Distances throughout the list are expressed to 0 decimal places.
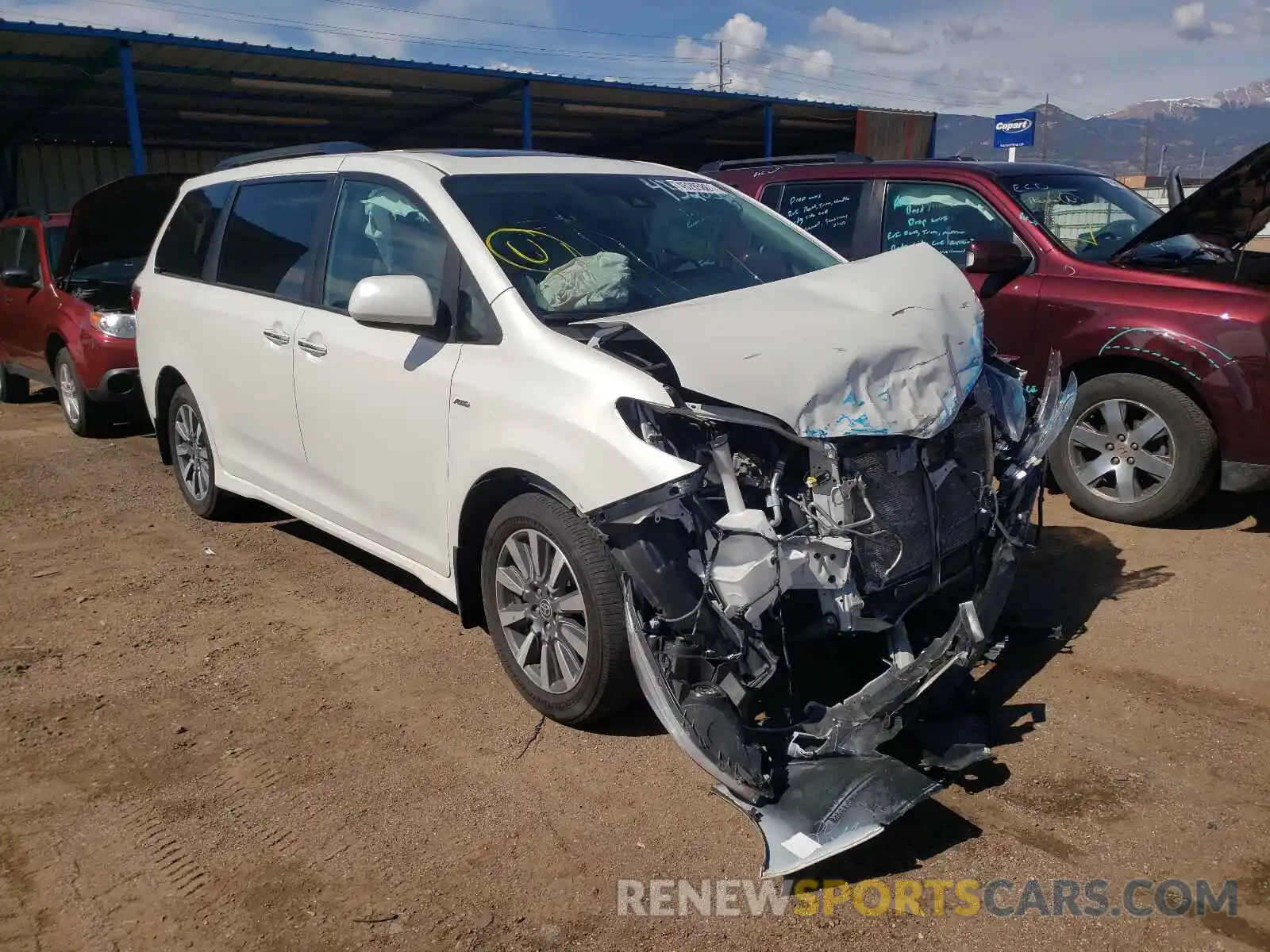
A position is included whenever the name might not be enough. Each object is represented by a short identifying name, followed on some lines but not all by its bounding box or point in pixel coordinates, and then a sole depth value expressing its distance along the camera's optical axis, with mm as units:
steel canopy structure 13586
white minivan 2893
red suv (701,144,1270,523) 4992
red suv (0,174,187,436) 7973
